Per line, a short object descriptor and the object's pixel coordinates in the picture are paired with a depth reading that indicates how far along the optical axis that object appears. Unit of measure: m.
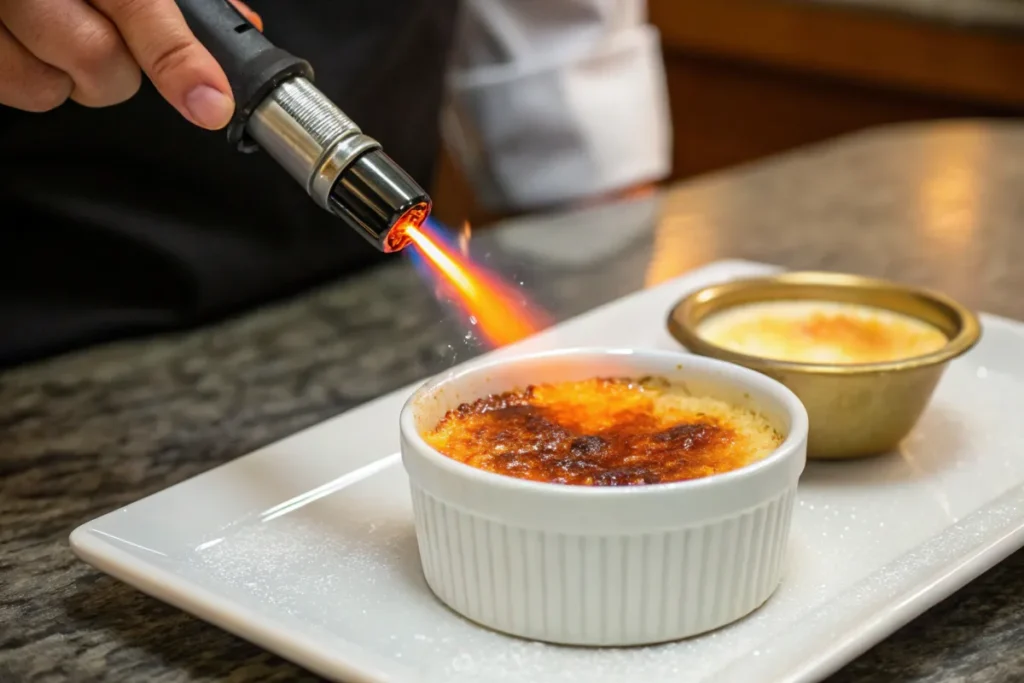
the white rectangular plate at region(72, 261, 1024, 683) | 0.54
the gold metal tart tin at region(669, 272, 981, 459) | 0.62
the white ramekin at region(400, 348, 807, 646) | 0.54
